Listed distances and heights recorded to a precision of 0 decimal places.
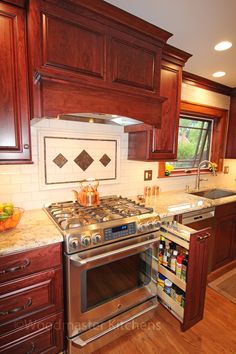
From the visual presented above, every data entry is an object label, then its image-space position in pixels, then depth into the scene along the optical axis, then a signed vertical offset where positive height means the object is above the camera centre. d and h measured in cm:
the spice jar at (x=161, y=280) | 178 -115
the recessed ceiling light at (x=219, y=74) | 239 +103
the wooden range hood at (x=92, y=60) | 120 +66
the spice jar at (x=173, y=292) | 169 -118
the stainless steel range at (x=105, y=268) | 129 -84
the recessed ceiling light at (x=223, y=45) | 176 +102
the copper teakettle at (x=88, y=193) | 175 -36
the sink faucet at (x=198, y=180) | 266 -33
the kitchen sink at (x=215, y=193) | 280 -54
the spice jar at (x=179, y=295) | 163 -117
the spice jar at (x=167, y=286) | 173 -116
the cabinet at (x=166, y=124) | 190 +33
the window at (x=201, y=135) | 279 +33
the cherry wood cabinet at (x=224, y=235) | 227 -95
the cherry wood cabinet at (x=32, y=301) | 112 -90
